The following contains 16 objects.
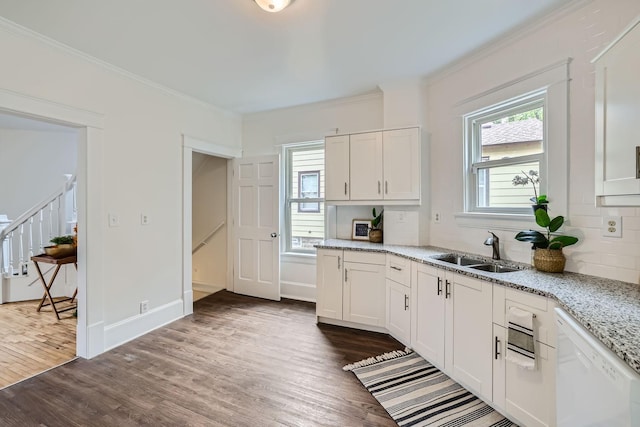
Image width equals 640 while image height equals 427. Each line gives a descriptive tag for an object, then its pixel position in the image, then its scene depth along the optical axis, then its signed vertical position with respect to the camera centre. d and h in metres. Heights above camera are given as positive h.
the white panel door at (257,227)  4.10 -0.24
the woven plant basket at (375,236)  3.49 -0.30
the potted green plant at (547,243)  1.95 -0.22
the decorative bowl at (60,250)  3.06 -0.42
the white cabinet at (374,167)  3.09 +0.48
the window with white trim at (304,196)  4.08 +0.21
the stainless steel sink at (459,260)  2.54 -0.44
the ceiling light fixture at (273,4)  1.86 +1.32
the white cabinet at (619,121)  1.29 +0.42
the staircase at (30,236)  3.98 -0.36
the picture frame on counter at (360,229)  3.65 -0.23
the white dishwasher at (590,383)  0.88 -0.60
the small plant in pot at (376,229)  3.49 -0.22
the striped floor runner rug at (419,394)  1.83 -1.29
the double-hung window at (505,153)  2.32 +0.50
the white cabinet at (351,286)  3.02 -0.81
